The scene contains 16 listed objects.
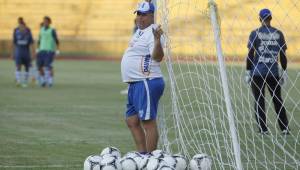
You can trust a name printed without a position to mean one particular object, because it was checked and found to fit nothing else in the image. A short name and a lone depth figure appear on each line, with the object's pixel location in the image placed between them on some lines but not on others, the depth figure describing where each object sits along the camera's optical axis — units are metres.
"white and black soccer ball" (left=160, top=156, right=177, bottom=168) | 19.28
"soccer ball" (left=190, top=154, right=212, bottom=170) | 19.75
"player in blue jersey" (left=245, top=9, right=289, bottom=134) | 27.08
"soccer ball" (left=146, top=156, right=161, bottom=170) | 19.17
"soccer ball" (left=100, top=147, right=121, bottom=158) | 20.31
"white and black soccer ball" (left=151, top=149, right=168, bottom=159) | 19.61
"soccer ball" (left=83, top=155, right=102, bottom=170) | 19.48
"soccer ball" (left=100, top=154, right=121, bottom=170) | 19.34
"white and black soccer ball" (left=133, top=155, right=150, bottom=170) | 19.50
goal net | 21.45
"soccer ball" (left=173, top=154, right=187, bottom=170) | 19.48
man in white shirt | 20.89
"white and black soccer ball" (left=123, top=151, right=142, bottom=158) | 19.80
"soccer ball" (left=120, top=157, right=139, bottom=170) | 19.45
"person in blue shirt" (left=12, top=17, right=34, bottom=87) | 51.72
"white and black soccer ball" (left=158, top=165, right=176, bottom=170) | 18.97
